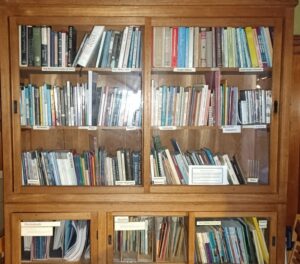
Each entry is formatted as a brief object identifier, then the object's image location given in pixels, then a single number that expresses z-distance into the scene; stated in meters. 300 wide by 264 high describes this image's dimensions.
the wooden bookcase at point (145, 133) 1.51
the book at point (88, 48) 1.61
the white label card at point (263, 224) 1.63
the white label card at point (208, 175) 1.63
